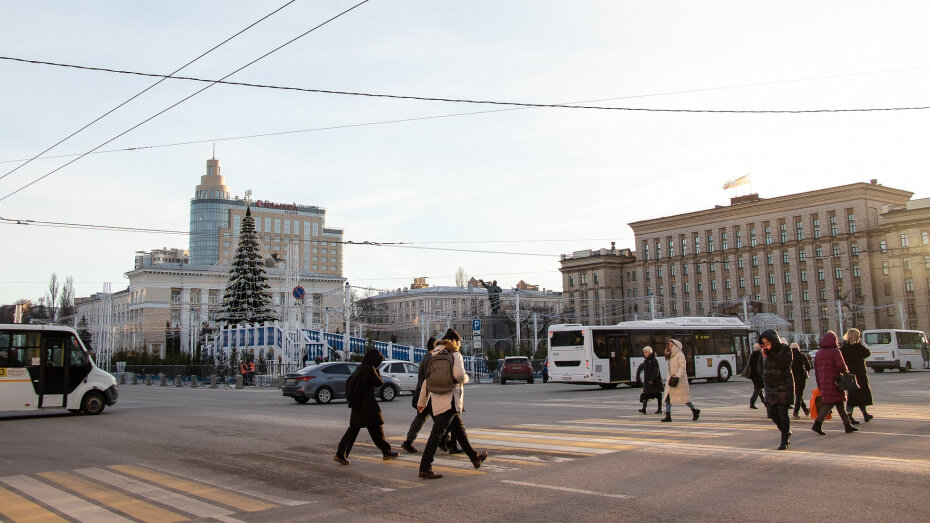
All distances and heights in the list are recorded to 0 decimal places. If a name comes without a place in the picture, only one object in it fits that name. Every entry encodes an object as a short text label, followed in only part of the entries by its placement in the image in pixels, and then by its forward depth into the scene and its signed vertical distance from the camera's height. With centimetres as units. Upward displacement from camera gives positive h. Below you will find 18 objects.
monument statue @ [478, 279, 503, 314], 6631 +422
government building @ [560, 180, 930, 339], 8231 +960
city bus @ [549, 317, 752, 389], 3033 -37
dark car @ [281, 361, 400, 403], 2447 -116
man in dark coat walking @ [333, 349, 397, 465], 1012 -81
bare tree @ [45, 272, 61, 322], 10005 +864
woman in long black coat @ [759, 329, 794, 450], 1059 -65
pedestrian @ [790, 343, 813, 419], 1502 -69
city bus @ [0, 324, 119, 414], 1931 -49
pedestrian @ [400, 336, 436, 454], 1077 -117
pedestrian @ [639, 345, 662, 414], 1691 -90
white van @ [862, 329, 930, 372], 4334 -94
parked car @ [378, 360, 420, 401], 2802 -100
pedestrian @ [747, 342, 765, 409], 1600 -84
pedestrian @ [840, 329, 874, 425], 1344 -47
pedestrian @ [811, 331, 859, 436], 1193 -68
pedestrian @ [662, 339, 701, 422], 1466 -81
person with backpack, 921 -62
